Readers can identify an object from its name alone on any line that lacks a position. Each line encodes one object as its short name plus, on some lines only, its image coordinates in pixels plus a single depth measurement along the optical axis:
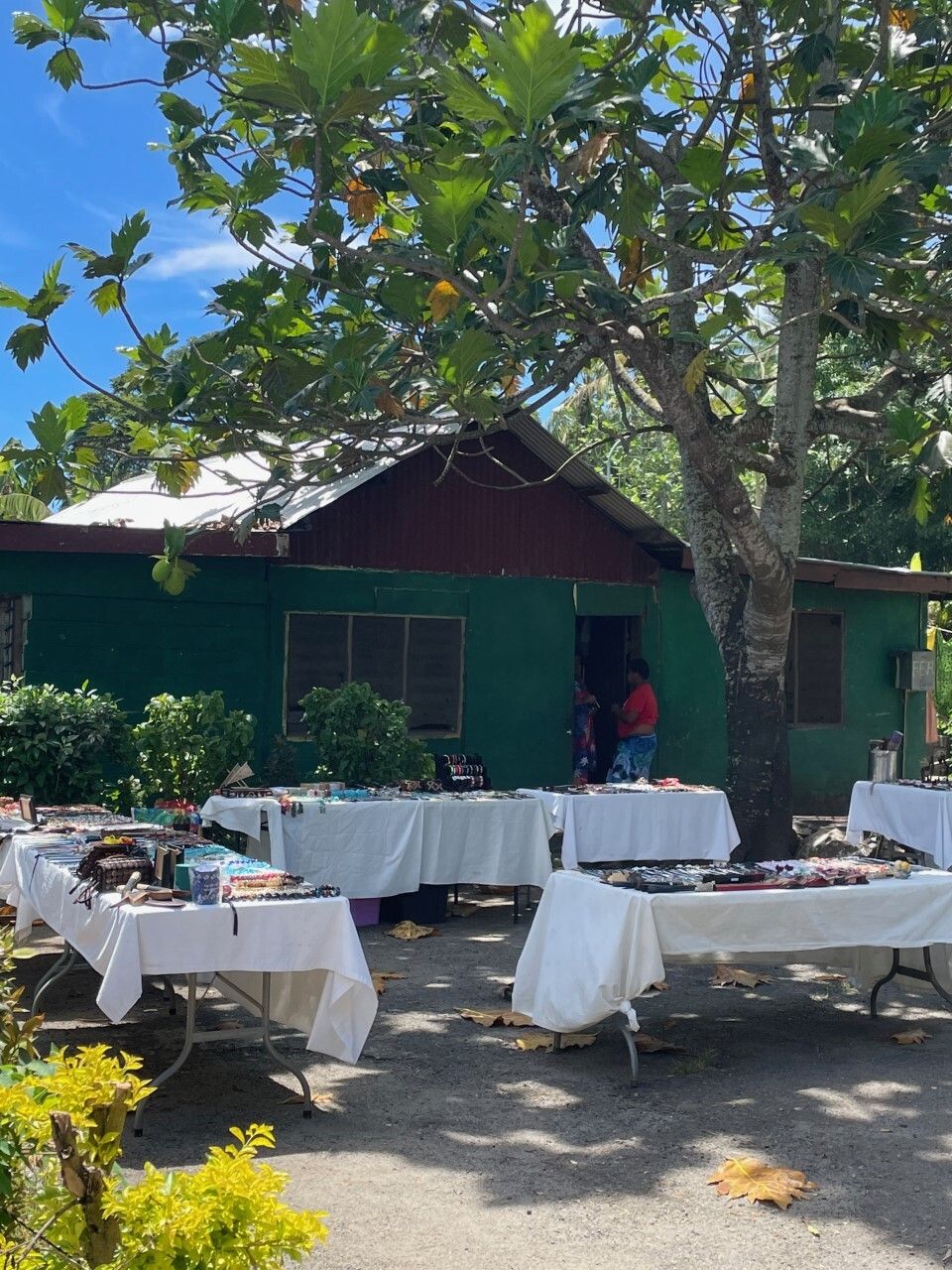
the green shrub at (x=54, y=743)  9.30
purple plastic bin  9.65
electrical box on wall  16.35
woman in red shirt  13.05
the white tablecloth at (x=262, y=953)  5.17
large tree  6.83
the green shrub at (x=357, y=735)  10.35
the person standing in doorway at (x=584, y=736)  14.25
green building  11.59
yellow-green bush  2.21
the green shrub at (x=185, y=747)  10.00
